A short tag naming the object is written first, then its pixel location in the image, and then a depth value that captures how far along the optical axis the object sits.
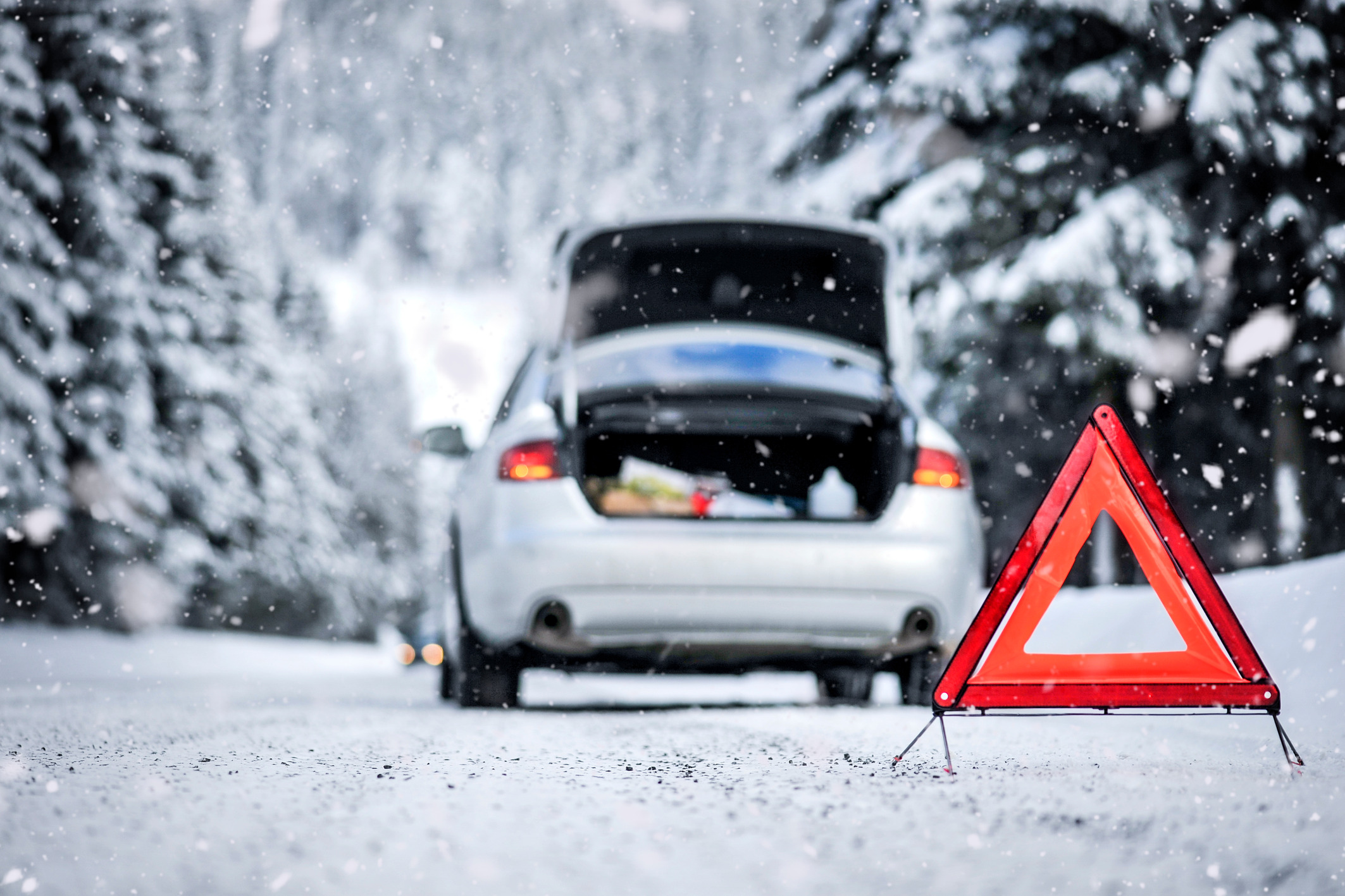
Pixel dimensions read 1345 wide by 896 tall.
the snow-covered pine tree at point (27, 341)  18.92
